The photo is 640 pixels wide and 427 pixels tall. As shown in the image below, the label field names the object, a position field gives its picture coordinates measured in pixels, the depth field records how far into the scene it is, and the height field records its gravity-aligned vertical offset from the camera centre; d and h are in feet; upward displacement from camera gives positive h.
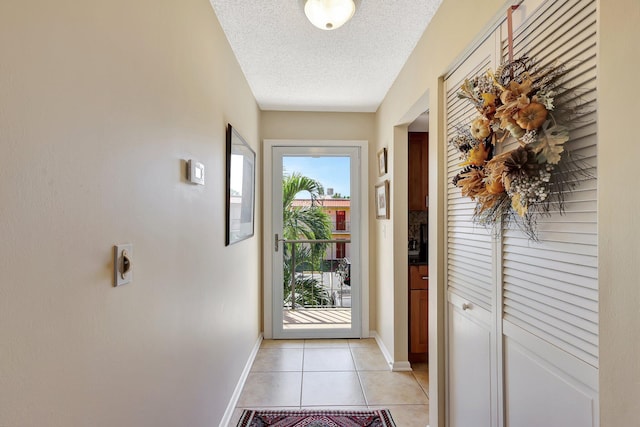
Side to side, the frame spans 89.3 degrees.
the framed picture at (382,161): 9.78 +1.78
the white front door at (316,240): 11.14 -0.76
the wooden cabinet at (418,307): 9.26 -2.54
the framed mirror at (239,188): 6.79 +0.73
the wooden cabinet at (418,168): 10.05 +1.57
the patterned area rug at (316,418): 6.59 -4.18
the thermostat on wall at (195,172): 4.58 +0.68
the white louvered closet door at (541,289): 2.76 -0.76
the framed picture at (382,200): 9.39 +0.58
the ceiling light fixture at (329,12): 4.94 +3.22
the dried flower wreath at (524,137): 2.93 +0.75
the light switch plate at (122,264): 2.86 -0.42
